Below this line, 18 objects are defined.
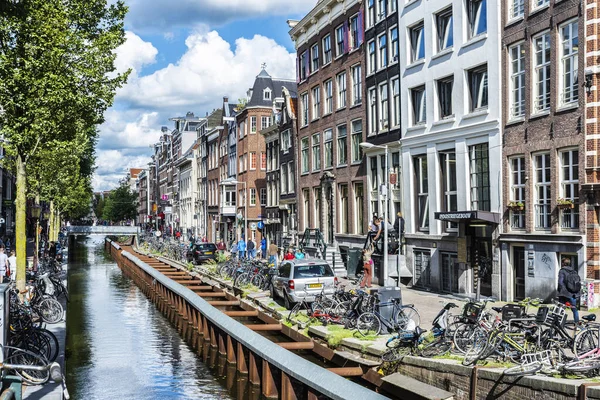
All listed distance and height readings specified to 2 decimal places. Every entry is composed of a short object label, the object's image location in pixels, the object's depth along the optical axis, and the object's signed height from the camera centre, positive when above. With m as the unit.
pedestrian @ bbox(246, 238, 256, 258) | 47.97 -1.76
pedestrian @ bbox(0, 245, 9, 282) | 26.11 -1.40
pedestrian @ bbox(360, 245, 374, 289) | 28.80 -2.23
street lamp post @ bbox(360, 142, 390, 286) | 26.70 -0.84
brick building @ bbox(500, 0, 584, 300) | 22.75 +2.43
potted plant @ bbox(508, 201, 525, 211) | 25.19 +0.43
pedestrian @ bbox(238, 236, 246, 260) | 46.50 -1.72
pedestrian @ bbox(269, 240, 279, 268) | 37.19 -1.94
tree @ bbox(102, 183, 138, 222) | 173.75 +4.79
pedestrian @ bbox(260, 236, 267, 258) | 52.69 -2.06
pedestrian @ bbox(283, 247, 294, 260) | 36.29 -1.78
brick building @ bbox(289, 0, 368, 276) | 40.66 +6.23
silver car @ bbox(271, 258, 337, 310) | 24.80 -2.11
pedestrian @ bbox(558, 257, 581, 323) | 18.52 -1.86
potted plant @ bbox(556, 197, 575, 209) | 22.70 +0.42
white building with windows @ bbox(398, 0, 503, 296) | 27.02 +3.29
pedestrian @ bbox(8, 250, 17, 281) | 30.28 -1.66
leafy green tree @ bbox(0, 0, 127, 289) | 23.98 +5.37
